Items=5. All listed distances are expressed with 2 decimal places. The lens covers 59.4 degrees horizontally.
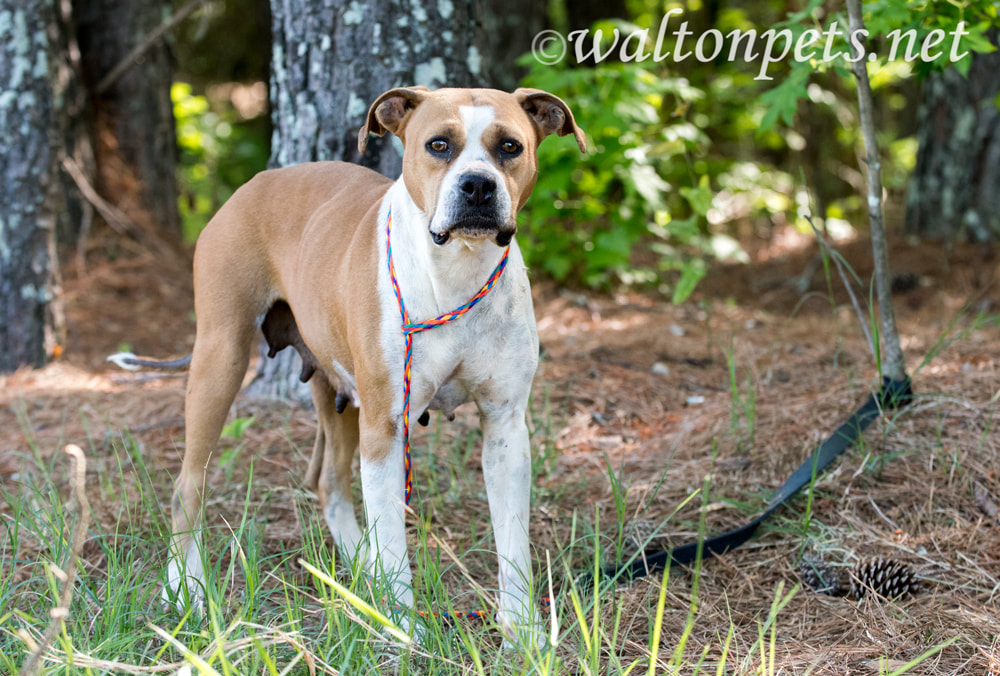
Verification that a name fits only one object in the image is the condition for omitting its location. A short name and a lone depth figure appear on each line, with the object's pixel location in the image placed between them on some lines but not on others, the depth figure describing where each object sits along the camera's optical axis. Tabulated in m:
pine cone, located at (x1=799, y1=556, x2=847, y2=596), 3.00
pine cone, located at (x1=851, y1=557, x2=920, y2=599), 2.89
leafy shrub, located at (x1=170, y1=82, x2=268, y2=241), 11.01
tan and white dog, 2.64
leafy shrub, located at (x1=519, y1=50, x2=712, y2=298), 5.43
